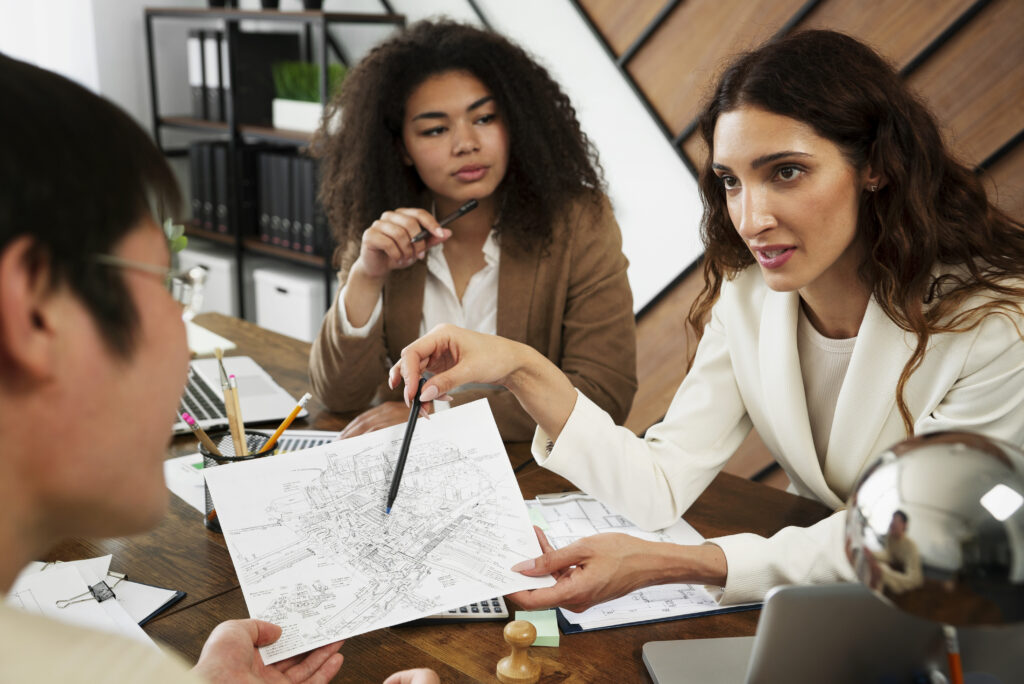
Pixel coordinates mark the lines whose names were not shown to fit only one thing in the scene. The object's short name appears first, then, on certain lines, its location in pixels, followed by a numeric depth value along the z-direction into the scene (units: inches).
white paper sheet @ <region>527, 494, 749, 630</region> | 40.3
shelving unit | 125.6
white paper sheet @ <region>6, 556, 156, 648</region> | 38.4
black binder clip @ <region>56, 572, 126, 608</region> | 40.0
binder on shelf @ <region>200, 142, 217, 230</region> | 144.3
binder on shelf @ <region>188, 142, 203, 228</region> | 146.2
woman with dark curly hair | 68.3
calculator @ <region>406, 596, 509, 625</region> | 39.4
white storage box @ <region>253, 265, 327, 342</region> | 136.8
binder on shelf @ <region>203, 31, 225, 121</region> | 139.6
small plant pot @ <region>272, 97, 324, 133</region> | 132.0
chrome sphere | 19.4
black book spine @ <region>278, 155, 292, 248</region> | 135.6
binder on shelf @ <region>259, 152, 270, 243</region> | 138.6
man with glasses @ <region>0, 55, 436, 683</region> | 19.3
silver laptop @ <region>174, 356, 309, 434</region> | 62.3
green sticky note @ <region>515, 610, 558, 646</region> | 37.9
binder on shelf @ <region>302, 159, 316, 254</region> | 132.5
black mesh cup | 46.4
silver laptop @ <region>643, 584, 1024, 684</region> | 28.5
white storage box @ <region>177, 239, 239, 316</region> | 146.6
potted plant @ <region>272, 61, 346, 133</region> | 133.2
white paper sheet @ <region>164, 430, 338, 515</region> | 51.6
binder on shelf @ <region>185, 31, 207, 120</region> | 142.0
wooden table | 36.5
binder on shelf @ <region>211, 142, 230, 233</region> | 142.6
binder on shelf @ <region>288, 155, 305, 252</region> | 134.1
